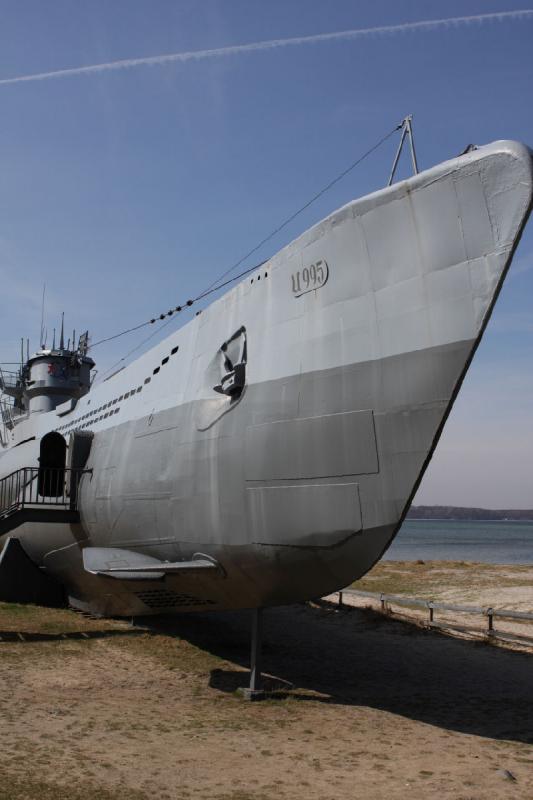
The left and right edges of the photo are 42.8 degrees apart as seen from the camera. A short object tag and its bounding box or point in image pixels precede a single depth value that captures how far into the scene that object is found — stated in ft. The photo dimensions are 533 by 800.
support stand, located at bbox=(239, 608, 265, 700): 30.32
